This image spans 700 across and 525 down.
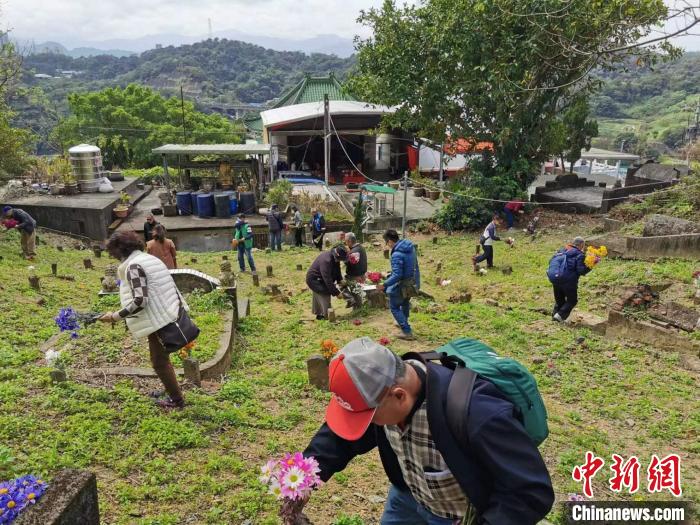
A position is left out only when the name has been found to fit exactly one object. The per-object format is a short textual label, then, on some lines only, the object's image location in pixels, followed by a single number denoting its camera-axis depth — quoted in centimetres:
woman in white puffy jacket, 431
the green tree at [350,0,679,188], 1572
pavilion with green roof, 3519
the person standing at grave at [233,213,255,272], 1250
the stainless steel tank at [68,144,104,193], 2098
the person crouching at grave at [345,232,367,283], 865
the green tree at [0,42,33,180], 1423
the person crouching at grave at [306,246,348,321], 855
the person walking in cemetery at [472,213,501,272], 1215
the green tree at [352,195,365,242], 1808
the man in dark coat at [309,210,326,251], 1642
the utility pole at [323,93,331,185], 2481
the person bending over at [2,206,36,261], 1202
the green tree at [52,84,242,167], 3697
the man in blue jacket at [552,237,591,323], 819
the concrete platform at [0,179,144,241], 1831
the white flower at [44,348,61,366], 520
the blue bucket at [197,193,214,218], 2058
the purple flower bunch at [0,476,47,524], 245
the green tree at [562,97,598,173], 2670
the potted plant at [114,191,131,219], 1986
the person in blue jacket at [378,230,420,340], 723
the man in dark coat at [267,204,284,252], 1597
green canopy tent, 1916
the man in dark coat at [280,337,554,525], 185
